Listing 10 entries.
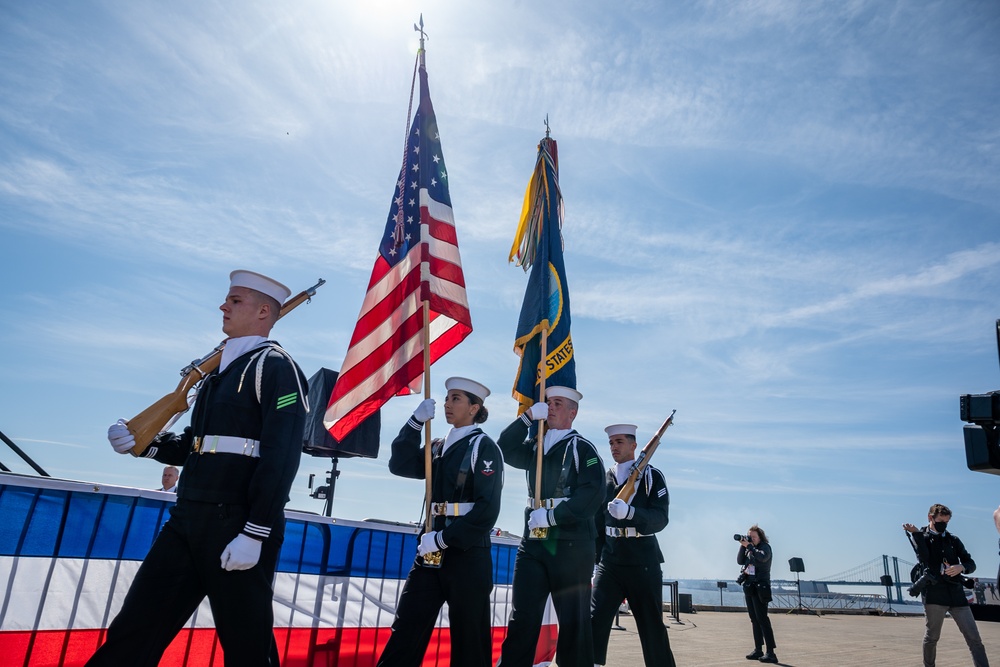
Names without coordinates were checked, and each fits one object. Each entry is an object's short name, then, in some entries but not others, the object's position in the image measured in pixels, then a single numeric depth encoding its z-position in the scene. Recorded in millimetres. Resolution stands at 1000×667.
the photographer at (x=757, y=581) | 10664
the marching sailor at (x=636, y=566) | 6352
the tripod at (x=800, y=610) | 27672
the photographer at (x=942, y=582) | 8477
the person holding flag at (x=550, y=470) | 5547
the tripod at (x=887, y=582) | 25188
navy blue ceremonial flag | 6898
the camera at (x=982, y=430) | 4820
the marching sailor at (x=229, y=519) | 3471
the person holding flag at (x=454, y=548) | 4836
